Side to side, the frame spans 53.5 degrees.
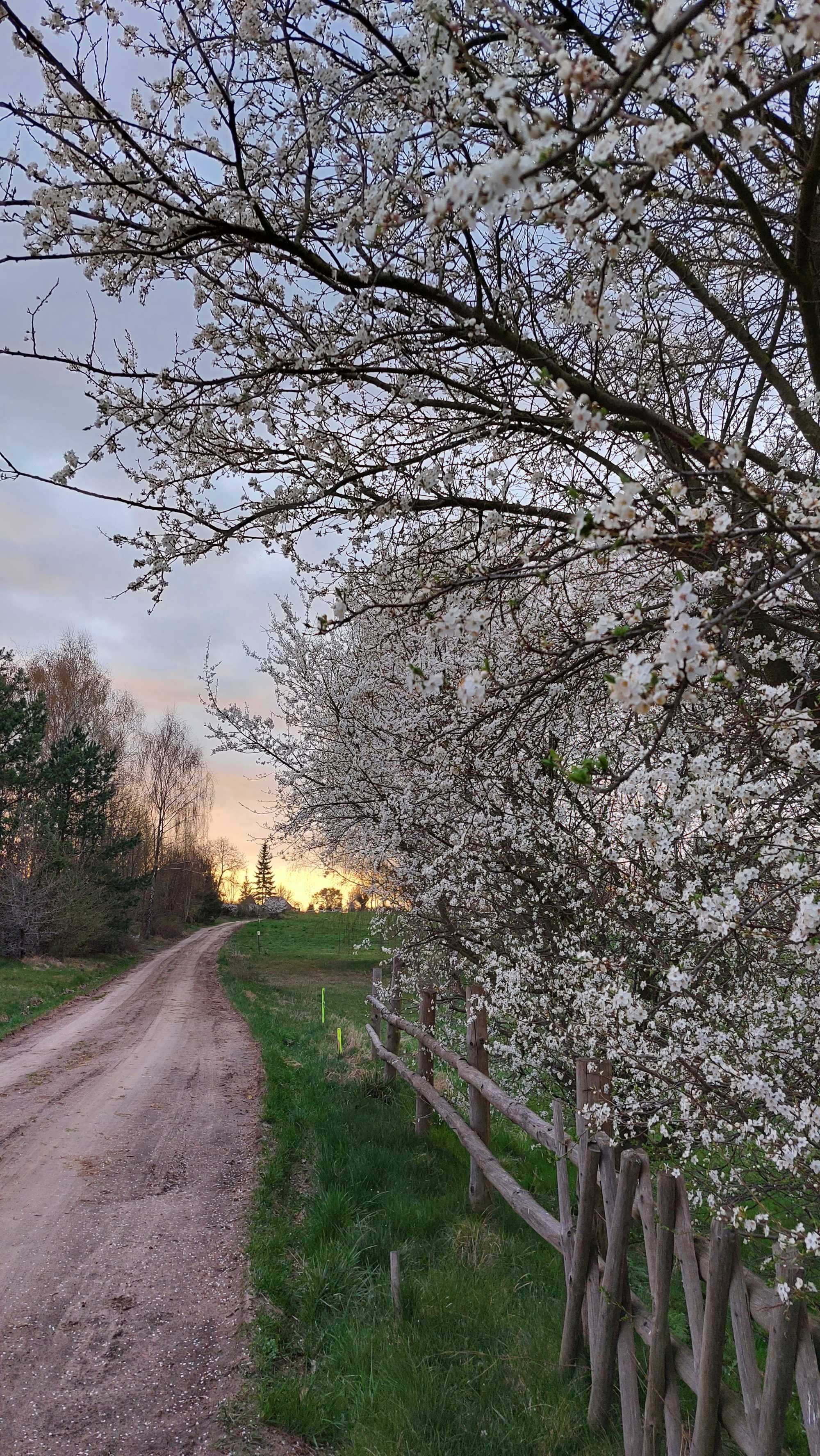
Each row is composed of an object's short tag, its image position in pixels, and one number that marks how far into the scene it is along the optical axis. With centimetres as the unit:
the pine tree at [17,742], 2294
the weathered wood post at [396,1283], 418
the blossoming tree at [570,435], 215
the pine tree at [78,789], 2591
